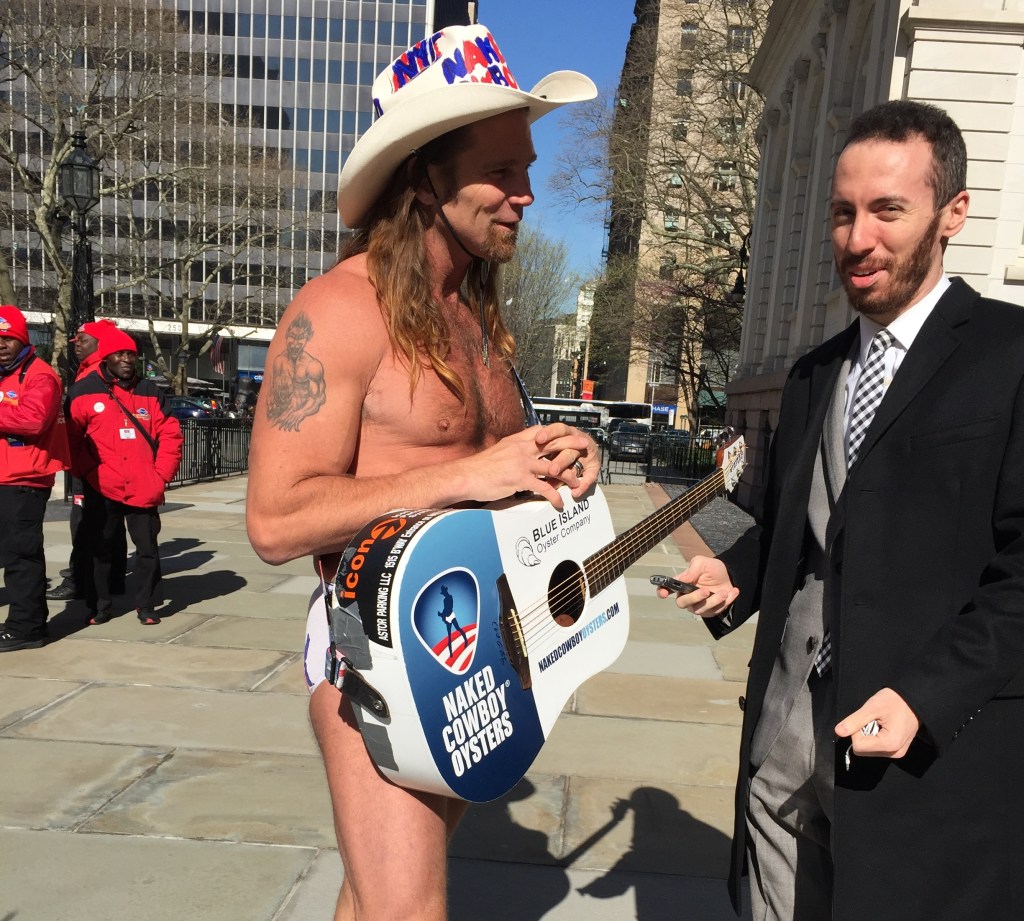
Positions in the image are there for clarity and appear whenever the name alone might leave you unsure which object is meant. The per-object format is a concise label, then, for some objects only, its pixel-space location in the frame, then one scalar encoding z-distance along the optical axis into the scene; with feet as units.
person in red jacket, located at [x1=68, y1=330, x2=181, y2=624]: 21.31
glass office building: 75.00
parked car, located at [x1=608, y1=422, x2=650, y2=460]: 81.15
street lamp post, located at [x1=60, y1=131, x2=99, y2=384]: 37.37
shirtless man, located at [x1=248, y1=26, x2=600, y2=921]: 5.71
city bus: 151.37
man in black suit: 5.16
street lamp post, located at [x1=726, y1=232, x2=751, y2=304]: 81.14
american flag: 140.67
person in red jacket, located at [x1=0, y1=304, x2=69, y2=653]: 18.49
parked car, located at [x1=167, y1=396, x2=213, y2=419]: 121.70
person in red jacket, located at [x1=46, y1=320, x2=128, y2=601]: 22.02
